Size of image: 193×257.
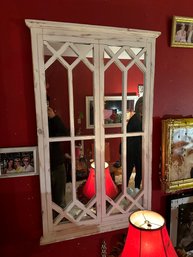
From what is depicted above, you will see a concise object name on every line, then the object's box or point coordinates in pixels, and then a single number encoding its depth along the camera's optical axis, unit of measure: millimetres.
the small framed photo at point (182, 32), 1322
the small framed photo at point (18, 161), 1146
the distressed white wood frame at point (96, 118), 1129
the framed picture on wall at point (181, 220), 1513
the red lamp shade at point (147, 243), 944
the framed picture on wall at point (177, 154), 1398
